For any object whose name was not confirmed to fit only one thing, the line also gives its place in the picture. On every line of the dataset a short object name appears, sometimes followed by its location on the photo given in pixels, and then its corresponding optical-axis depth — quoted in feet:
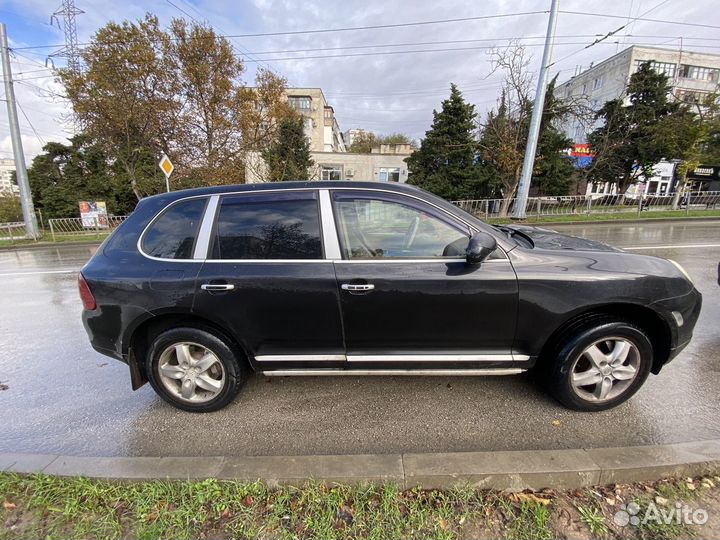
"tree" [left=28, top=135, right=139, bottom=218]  95.66
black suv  7.95
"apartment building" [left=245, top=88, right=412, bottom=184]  106.62
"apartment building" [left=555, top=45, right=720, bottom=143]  124.98
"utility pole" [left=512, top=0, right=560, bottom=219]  43.37
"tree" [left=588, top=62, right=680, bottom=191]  79.00
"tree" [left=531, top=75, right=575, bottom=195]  71.28
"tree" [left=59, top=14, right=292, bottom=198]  49.19
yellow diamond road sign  41.86
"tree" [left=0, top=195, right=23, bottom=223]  126.11
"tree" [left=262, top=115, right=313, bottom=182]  82.07
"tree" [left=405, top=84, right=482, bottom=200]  75.00
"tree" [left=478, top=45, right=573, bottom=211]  57.72
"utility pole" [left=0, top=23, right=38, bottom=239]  46.68
